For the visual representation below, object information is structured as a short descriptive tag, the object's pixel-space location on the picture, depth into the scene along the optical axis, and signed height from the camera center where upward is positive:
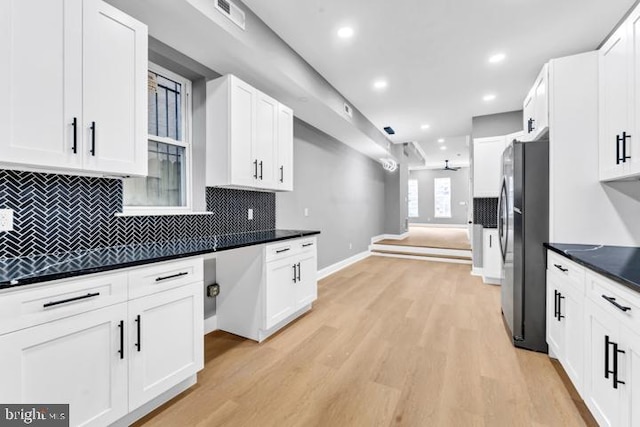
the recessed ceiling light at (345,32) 2.61 +1.74
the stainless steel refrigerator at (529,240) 2.31 -0.23
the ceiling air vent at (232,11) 2.02 +1.53
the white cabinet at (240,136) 2.52 +0.75
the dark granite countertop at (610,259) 1.25 -0.27
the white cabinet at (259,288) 2.54 -0.74
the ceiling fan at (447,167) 11.39 +1.94
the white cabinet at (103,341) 1.15 -0.65
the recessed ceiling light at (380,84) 3.70 +1.77
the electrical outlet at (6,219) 1.51 -0.05
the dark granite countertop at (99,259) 1.20 -0.27
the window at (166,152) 2.35 +0.56
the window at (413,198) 12.99 +0.70
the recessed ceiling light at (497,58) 3.07 +1.77
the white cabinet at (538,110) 2.33 +0.99
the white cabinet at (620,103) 1.69 +0.75
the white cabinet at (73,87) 1.30 +0.67
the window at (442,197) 12.39 +0.73
